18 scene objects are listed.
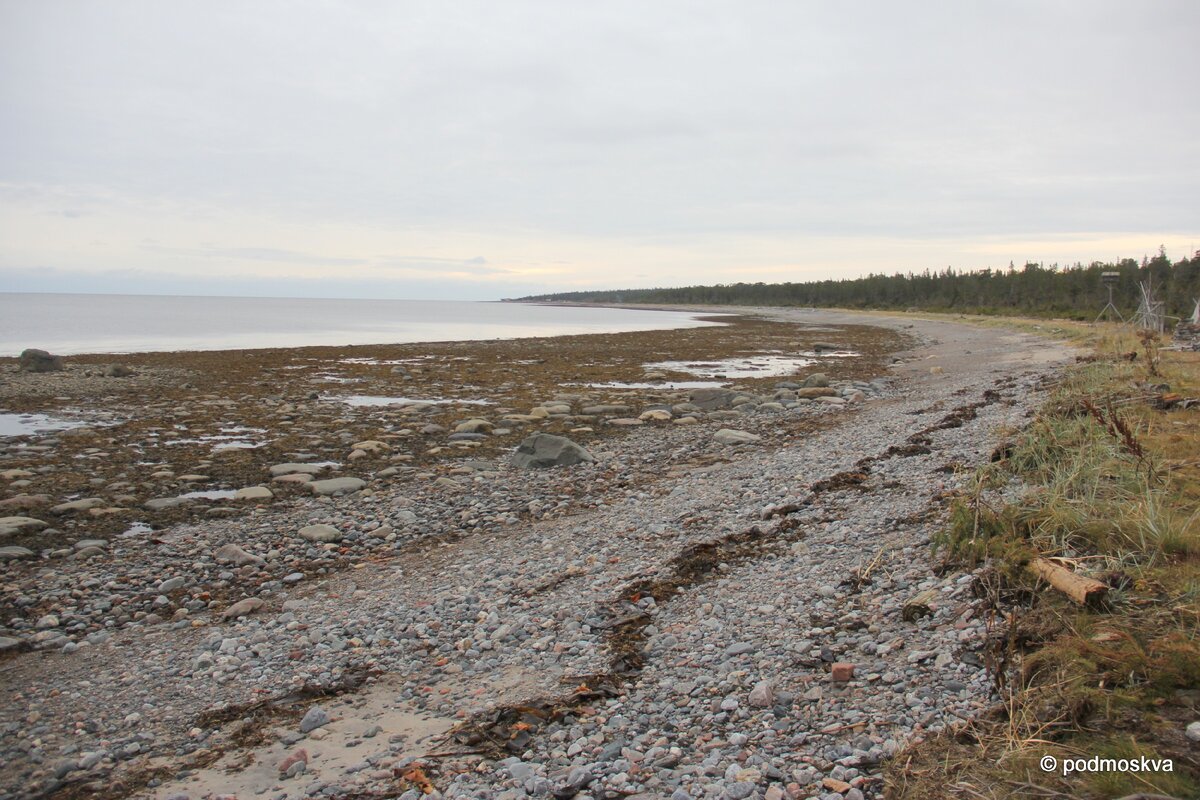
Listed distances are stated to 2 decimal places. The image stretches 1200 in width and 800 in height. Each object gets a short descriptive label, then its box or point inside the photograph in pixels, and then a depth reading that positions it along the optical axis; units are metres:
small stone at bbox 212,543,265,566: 7.63
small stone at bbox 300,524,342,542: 8.32
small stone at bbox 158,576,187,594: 6.98
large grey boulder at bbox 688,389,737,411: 17.61
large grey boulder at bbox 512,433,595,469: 11.75
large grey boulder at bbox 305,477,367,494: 10.38
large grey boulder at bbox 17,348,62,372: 24.28
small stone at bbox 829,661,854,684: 4.09
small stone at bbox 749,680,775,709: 4.02
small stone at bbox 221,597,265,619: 6.41
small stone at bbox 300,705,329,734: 4.52
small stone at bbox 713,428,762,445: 13.26
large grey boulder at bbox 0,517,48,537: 8.38
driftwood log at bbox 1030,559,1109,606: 4.02
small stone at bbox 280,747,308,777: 4.10
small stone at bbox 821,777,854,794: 3.14
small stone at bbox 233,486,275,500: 10.05
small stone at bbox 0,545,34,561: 7.68
